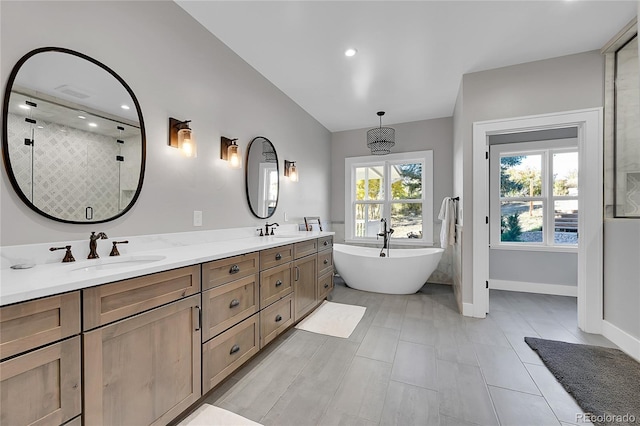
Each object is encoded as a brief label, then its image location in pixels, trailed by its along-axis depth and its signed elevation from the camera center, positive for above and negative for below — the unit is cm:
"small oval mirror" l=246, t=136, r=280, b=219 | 284 +40
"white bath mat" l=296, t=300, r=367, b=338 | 262 -117
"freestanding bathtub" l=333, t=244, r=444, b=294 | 366 -83
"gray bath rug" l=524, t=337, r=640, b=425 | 154 -116
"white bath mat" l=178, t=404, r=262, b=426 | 145 -116
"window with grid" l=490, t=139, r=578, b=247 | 381 +29
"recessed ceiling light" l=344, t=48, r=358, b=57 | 258 +159
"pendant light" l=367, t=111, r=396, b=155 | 407 +114
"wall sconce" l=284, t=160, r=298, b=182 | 356 +58
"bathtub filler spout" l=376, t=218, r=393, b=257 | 432 -40
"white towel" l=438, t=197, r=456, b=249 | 357 -17
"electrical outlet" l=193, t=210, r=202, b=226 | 216 -5
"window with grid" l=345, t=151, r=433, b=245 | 457 +30
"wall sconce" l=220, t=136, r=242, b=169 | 247 +58
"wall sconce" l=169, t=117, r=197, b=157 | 198 +58
